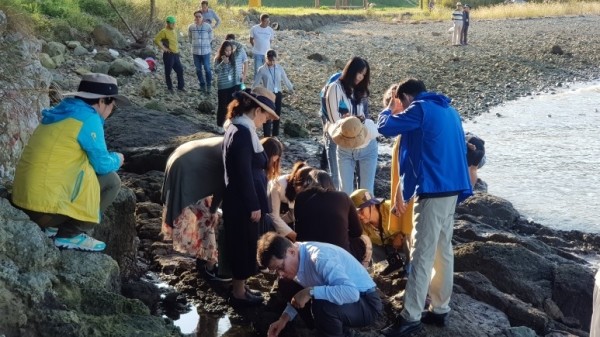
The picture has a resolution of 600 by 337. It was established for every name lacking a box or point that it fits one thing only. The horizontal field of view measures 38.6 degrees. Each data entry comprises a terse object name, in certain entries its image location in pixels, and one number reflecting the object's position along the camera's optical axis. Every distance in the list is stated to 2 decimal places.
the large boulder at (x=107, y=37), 19.38
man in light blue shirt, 4.98
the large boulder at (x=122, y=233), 6.23
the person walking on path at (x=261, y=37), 16.23
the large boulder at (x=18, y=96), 7.22
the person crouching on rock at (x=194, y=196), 6.19
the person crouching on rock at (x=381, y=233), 6.53
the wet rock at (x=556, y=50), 30.41
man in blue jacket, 5.41
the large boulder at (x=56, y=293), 4.07
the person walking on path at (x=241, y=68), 12.73
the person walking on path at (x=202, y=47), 15.71
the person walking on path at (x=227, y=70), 12.66
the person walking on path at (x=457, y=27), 32.09
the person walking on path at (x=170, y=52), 15.69
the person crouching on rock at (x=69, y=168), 5.25
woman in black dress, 5.82
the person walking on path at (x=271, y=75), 12.41
